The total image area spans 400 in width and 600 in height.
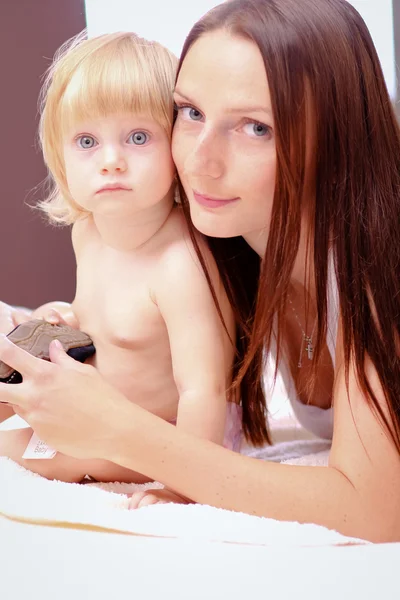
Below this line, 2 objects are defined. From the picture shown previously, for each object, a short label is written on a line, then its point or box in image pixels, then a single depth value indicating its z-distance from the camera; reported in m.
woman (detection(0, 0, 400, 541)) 1.07
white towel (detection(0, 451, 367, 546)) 1.04
